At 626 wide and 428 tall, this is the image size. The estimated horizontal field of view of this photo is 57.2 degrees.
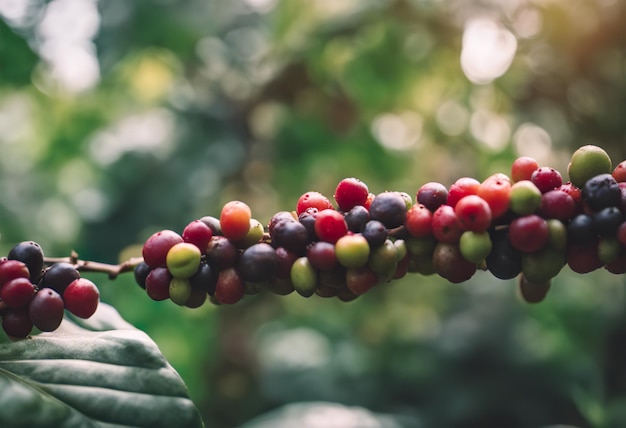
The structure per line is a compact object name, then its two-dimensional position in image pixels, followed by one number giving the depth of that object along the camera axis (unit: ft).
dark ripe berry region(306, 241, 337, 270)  1.59
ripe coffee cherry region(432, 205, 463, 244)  1.56
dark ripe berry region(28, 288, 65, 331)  1.60
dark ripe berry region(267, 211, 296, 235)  1.66
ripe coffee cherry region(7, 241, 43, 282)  1.68
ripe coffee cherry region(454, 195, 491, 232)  1.51
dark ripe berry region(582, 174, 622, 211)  1.53
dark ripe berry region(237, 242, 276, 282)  1.59
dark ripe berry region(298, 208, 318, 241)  1.66
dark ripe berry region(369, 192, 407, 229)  1.61
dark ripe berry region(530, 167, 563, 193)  1.62
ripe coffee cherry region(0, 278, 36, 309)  1.59
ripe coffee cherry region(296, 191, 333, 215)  1.77
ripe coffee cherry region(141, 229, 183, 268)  1.69
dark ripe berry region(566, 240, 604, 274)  1.58
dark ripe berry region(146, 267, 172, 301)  1.68
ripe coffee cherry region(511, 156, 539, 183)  1.70
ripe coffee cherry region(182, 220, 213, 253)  1.67
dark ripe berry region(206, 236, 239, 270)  1.66
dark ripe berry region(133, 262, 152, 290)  1.76
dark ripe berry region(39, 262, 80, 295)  1.70
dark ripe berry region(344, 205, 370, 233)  1.65
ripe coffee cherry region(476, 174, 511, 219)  1.56
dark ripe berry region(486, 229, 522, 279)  1.59
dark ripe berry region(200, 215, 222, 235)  1.74
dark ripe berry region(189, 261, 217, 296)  1.66
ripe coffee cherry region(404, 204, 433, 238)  1.61
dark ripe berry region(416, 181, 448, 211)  1.65
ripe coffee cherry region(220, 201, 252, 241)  1.64
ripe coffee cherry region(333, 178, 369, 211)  1.73
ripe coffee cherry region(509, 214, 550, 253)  1.49
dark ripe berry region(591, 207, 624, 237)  1.52
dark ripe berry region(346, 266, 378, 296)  1.60
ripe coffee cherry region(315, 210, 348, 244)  1.61
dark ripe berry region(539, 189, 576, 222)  1.57
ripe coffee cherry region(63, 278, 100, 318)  1.66
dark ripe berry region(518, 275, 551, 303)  1.97
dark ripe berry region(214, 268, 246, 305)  1.64
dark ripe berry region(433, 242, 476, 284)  1.60
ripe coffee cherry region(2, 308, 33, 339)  1.63
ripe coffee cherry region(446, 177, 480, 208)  1.65
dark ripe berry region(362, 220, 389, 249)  1.57
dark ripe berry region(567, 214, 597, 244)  1.54
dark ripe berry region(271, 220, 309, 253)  1.62
